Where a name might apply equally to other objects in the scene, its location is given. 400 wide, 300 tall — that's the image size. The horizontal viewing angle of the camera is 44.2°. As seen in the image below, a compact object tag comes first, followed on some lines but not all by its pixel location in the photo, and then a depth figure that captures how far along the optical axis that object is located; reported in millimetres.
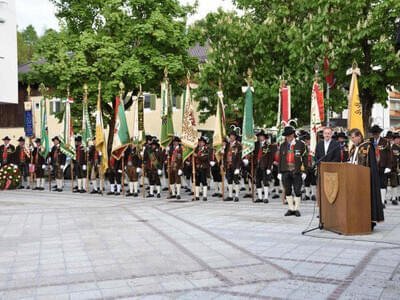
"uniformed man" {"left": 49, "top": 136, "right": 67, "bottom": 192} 19500
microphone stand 9117
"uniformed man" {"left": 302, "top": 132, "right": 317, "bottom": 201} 14772
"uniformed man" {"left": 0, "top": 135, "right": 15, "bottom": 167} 20938
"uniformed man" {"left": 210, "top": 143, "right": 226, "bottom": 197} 15477
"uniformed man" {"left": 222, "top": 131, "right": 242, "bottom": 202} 14719
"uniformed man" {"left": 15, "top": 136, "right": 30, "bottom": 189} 20681
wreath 20438
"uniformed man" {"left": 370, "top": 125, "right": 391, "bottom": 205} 13035
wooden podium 8336
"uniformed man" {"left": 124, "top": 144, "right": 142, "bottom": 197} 16750
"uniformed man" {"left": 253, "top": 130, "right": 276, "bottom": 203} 13992
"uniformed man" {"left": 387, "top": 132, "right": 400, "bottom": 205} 13660
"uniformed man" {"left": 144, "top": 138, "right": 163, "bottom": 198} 16438
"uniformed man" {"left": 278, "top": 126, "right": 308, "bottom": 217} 10992
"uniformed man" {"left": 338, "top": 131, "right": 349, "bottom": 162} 14156
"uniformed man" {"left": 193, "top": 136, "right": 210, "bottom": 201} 15492
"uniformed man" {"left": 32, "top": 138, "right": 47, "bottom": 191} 20312
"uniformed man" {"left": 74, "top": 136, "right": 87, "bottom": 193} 18516
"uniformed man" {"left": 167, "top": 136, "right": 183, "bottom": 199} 15953
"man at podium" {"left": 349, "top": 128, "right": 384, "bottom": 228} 8664
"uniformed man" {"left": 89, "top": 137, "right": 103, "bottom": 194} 18188
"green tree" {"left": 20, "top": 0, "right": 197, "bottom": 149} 21250
